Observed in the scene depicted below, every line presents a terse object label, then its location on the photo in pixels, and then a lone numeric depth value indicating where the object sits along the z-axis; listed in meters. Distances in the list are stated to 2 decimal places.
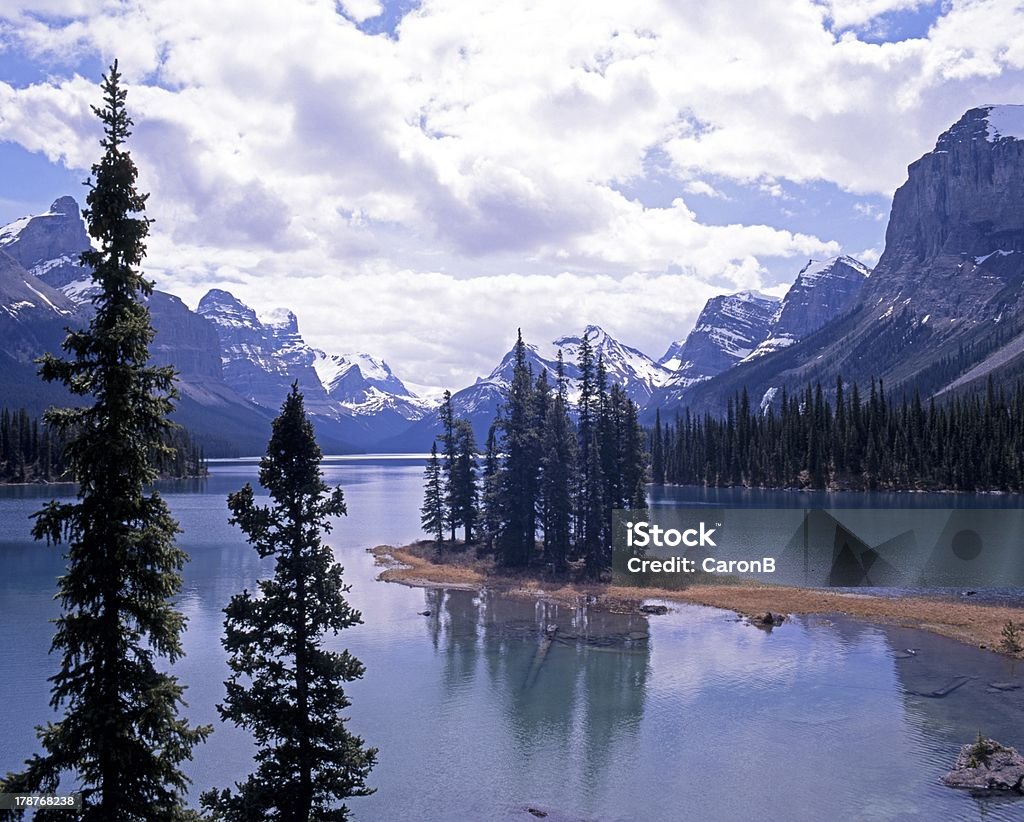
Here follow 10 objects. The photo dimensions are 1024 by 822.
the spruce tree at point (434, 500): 99.81
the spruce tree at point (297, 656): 22.88
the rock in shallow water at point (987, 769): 31.83
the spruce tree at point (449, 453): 98.50
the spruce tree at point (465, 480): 98.44
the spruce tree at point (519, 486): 86.00
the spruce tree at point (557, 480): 81.69
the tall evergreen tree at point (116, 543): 17.09
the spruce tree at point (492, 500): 88.56
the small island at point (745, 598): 61.19
